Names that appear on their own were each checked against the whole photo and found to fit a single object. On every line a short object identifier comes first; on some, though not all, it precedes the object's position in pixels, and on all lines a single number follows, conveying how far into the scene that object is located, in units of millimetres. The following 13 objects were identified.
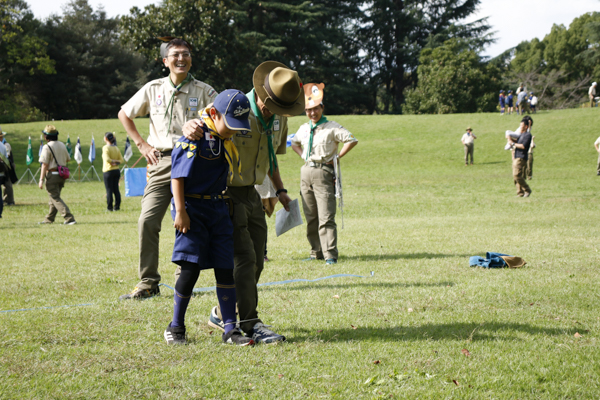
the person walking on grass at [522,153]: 17125
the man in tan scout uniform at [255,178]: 4406
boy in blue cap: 4098
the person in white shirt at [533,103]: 42156
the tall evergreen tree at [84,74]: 53406
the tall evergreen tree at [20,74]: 42375
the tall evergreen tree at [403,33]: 59188
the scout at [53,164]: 12625
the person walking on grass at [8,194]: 16984
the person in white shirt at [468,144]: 30469
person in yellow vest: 15633
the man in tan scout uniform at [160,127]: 5652
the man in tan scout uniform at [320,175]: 8125
